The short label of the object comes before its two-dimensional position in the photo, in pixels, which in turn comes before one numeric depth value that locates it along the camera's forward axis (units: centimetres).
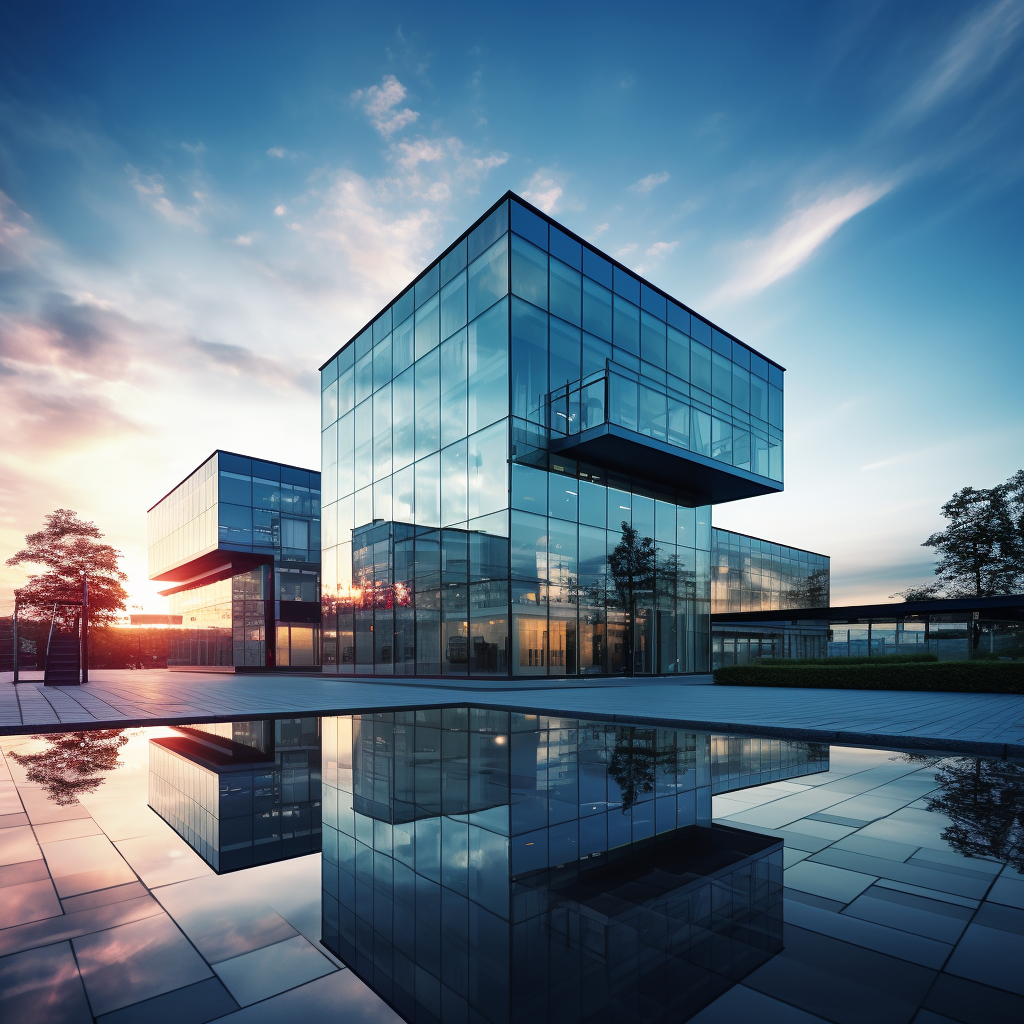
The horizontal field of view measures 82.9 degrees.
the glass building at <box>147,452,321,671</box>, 4300
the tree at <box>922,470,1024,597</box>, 3928
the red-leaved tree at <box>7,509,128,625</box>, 4650
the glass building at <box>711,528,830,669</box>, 4891
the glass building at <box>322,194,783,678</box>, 2361
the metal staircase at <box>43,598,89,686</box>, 2583
